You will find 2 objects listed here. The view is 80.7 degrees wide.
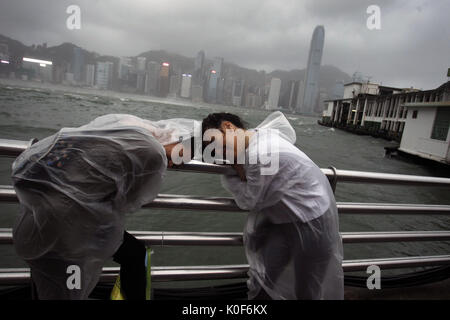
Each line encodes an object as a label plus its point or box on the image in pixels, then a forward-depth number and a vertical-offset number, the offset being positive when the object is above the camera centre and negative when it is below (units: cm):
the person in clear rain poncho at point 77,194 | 79 -29
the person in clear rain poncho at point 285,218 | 115 -41
